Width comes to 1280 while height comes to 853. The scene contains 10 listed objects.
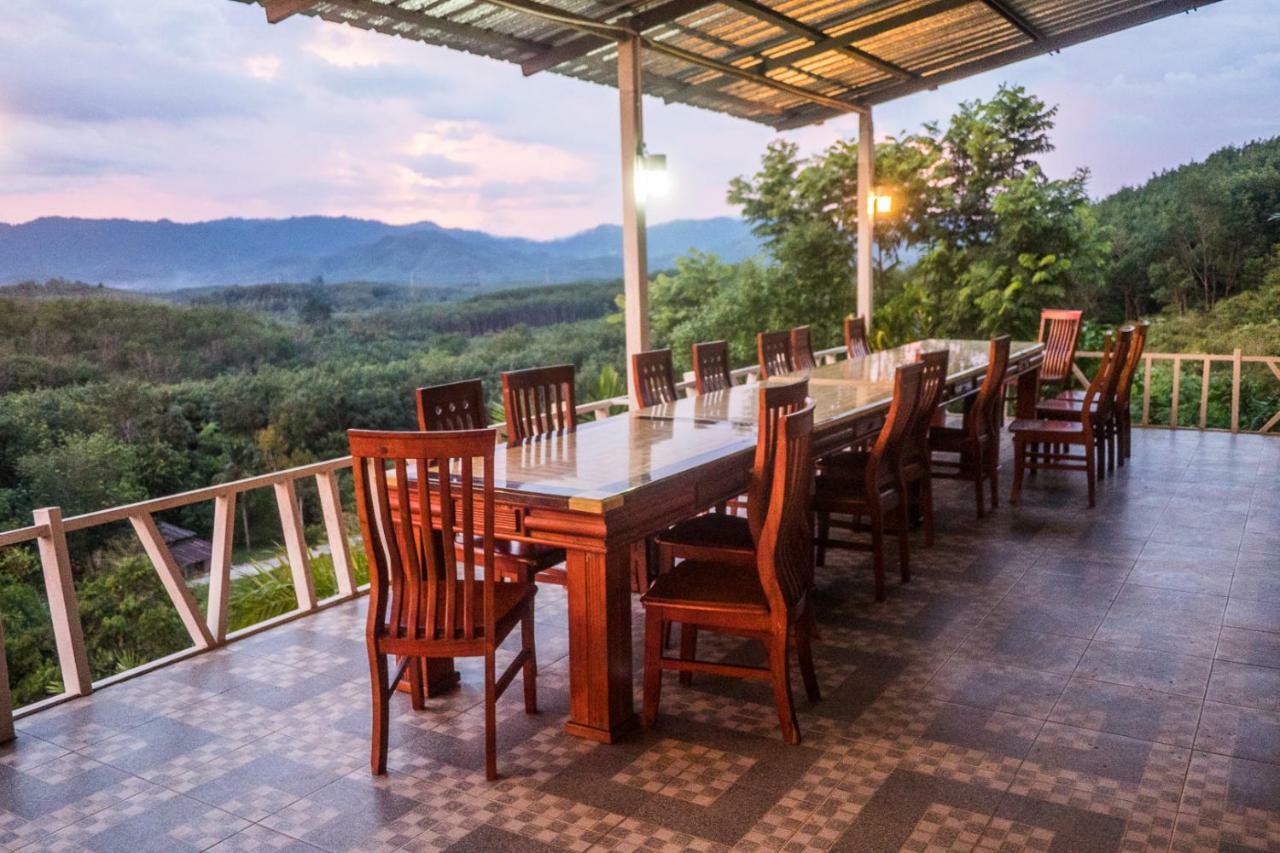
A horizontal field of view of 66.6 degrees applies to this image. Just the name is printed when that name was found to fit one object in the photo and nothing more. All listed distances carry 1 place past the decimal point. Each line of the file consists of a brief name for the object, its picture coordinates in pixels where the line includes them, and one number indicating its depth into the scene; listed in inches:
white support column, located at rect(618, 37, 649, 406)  221.3
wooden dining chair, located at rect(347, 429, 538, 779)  97.0
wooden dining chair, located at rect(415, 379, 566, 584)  126.1
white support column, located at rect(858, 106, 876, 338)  358.0
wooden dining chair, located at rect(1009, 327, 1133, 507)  226.2
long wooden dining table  109.3
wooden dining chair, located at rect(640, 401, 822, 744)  110.7
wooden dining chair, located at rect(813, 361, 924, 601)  161.2
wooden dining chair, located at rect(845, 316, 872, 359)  302.2
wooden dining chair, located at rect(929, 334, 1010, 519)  215.2
